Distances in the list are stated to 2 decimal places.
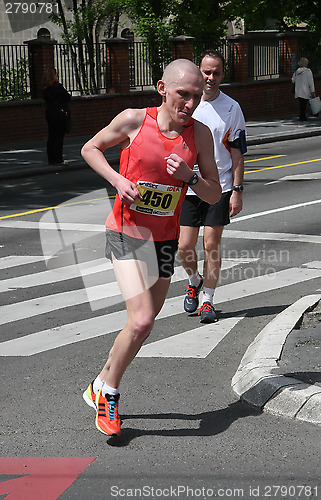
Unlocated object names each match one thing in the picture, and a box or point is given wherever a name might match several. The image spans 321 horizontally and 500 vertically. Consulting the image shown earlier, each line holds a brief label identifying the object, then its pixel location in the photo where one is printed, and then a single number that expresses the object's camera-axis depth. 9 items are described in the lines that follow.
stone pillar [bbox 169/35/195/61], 28.31
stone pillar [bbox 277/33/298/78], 32.81
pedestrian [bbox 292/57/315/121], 27.81
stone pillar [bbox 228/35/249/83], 30.64
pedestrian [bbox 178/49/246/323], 6.65
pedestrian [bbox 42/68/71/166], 17.66
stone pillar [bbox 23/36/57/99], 24.22
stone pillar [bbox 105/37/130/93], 26.44
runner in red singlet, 4.42
